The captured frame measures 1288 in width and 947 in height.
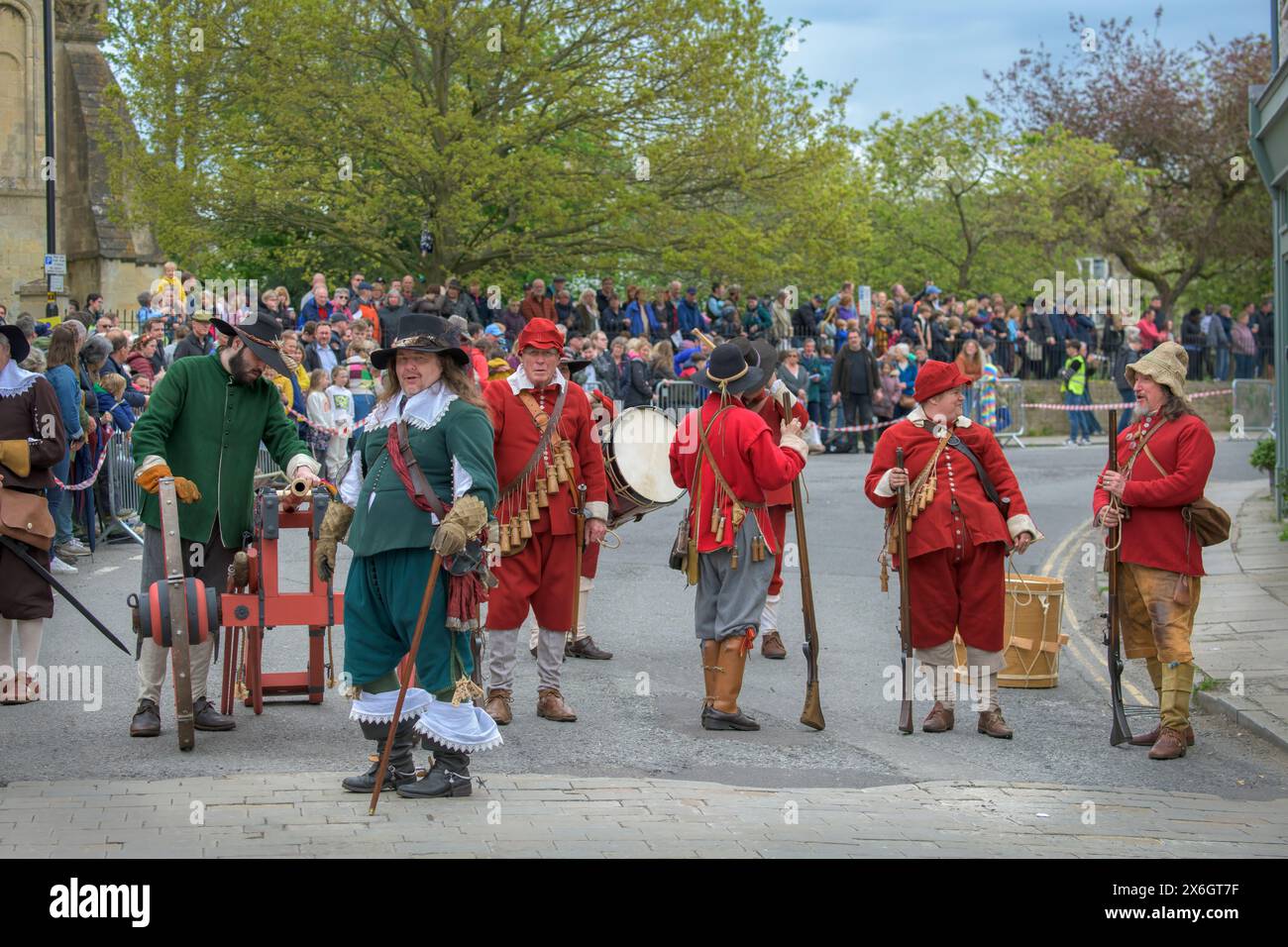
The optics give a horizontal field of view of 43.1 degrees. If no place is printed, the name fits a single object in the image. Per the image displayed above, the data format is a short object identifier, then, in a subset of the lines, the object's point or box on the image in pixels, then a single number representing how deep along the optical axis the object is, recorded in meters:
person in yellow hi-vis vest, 29.06
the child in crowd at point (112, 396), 16.03
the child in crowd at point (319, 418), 18.89
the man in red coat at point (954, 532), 8.95
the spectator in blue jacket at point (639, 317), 27.14
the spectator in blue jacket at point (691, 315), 27.86
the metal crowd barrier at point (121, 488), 15.96
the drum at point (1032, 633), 10.29
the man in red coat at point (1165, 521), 8.71
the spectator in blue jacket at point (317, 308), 22.88
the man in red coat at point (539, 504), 9.05
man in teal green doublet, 7.09
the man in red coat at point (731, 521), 8.95
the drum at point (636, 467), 10.49
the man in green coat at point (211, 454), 8.34
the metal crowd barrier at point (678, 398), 24.17
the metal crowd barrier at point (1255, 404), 29.02
